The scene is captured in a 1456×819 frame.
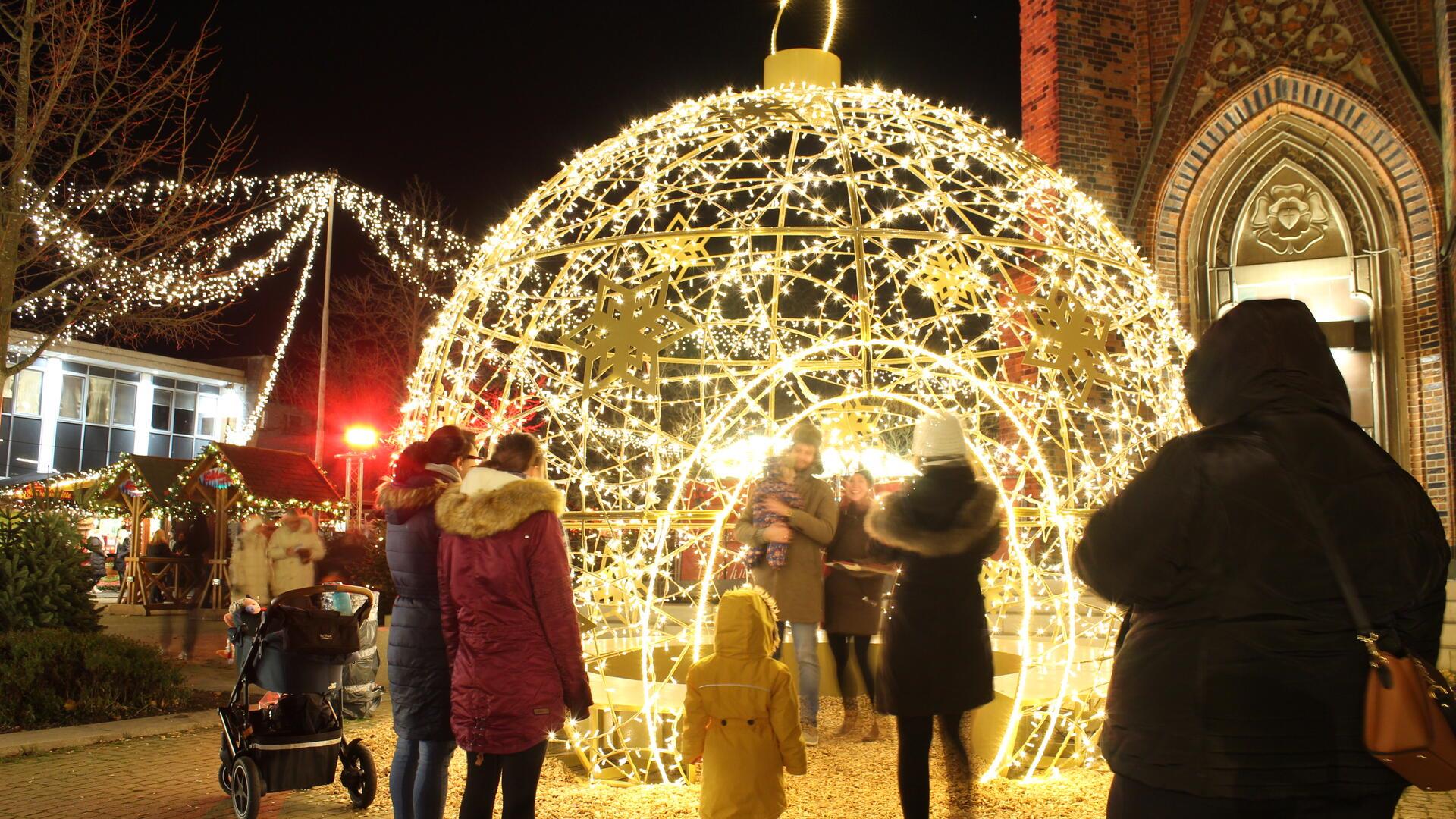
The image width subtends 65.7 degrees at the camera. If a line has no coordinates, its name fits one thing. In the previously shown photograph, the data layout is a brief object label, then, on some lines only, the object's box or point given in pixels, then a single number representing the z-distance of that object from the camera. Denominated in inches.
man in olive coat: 227.3
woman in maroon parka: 143.5
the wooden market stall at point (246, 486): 625.3
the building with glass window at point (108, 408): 1295.5
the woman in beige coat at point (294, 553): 382.0
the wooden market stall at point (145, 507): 662.5
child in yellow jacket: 156.9
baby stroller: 199.5
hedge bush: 287.9
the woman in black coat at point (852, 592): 246.8
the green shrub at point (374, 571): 467.2
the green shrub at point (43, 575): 334.3
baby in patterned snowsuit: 224.4
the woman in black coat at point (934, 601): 157.9
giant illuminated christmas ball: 210.7
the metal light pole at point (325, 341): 861.8
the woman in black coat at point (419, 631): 155.4
